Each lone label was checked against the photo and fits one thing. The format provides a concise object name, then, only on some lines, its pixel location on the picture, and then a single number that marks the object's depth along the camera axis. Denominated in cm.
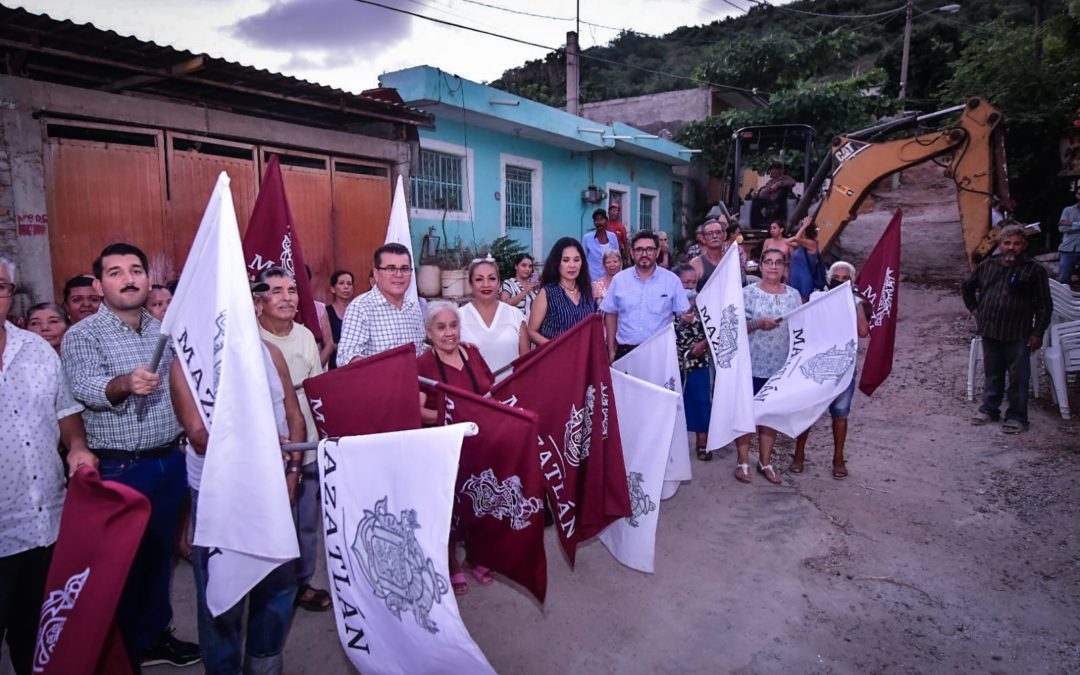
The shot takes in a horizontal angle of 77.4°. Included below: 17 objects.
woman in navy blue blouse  480
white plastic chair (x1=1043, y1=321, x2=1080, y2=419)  686
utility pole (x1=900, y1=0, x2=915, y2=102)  2525
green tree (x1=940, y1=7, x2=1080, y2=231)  1455
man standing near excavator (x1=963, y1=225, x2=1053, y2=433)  645
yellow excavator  917
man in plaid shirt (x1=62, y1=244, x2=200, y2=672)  277
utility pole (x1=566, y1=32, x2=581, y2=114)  1795
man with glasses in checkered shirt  366
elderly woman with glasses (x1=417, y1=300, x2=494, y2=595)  357
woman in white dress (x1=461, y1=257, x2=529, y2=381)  419
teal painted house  1034
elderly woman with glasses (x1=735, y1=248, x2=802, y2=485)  535
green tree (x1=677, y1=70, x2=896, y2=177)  1758
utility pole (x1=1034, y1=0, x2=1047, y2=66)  1530
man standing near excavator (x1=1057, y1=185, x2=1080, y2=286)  1014
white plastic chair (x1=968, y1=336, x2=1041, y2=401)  753
